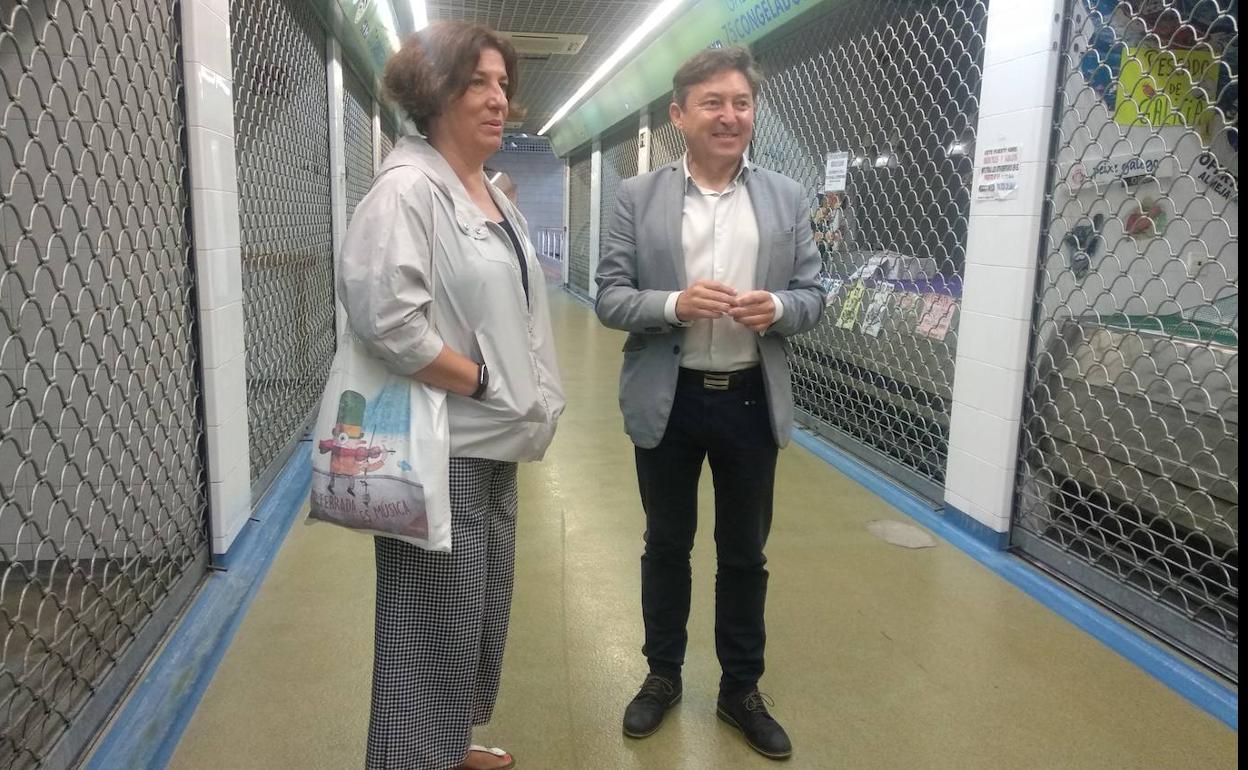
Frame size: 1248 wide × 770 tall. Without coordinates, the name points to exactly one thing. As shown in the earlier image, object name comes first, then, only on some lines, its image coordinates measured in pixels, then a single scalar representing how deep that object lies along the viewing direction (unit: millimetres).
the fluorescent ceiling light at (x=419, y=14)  6639
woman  1325
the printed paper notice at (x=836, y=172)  4441
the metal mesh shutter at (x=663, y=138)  8039
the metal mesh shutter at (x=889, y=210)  3559
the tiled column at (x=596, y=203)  11077
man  1740
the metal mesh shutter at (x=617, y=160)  9799
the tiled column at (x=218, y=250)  2420
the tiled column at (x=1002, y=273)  2809
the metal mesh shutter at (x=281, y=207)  3473
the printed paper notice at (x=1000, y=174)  2902
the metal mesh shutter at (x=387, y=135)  8866
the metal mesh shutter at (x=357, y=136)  6029
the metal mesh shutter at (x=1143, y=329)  2311
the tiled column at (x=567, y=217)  14188
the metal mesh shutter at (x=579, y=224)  12602
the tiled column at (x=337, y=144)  5240
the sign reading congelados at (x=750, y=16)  4621
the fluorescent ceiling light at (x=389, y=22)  5762
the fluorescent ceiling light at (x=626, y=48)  6429
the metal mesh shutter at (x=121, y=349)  2107
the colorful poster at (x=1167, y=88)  2408
